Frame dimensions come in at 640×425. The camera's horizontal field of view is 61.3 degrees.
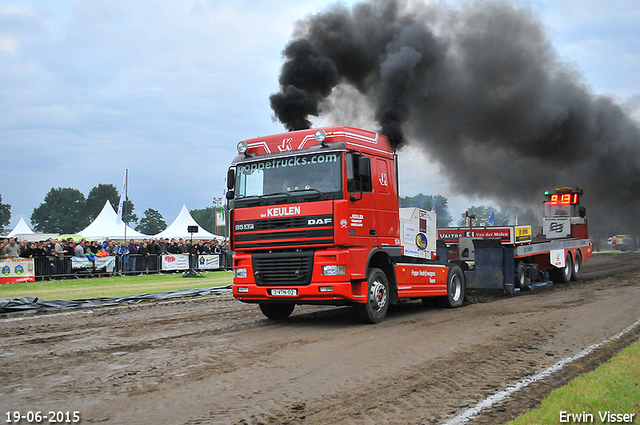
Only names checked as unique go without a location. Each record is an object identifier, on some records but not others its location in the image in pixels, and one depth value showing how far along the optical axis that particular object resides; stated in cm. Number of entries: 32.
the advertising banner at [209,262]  2583
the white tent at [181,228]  4512
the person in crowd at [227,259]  2717
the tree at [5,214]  11908
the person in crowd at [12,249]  1886
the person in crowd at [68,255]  2061
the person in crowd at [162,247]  2470
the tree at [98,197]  12706
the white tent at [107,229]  4259
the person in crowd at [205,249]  2657
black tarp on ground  1170
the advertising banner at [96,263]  2102
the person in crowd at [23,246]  1954
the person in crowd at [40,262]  1944
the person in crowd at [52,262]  1989
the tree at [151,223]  13138
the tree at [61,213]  12462
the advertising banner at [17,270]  1830
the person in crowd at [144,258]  2358
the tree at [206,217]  13938
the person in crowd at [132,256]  2306
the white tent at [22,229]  4944
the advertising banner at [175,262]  2464
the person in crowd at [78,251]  2128
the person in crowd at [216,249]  2745
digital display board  2139
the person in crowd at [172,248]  2532
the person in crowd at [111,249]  2316
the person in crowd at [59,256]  2033
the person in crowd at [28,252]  1949
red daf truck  868
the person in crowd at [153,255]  2397
